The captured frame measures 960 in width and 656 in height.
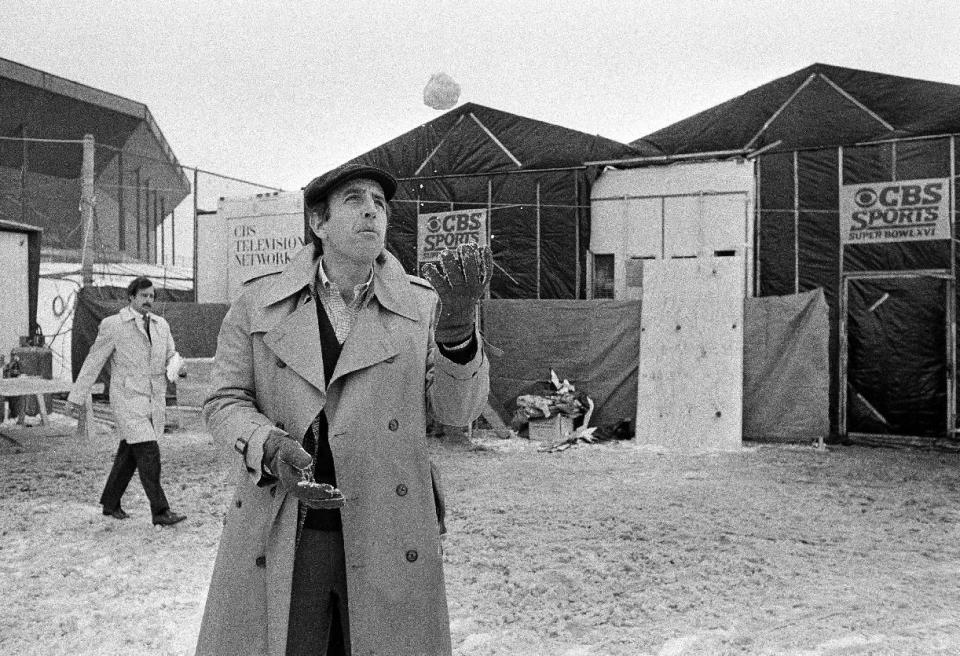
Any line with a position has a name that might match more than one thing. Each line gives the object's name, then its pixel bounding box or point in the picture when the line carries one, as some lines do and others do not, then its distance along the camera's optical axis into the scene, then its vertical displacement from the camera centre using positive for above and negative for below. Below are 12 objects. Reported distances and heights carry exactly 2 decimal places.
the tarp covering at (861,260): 12.28 +1.23
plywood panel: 11.41 -0.30
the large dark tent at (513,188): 14.91 +2.82
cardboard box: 12.00 -1.41
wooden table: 9.91 -0.76
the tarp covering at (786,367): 11.45 -0.44
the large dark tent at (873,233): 12.25 +1.67
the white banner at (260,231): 14.97 +1.89
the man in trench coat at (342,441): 2.16 -0.30
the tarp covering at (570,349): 12.36 -0.22
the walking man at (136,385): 6.41 -0.46
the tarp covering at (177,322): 14.05 +0.14
